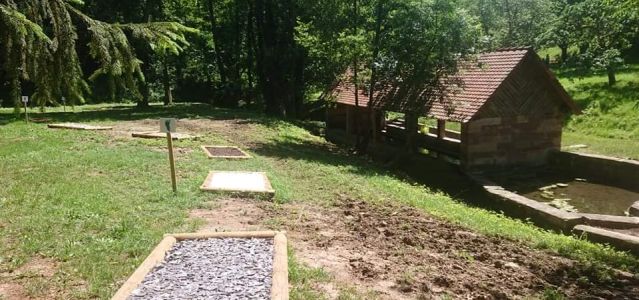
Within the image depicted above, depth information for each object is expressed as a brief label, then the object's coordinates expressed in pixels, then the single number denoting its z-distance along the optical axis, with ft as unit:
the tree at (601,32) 99.26
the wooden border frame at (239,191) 32.04
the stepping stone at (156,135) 55.98
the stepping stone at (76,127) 61.31
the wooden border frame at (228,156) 46.34
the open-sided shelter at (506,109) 56.95
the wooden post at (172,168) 29.53
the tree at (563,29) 108.06
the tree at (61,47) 14.48
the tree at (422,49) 54.34
